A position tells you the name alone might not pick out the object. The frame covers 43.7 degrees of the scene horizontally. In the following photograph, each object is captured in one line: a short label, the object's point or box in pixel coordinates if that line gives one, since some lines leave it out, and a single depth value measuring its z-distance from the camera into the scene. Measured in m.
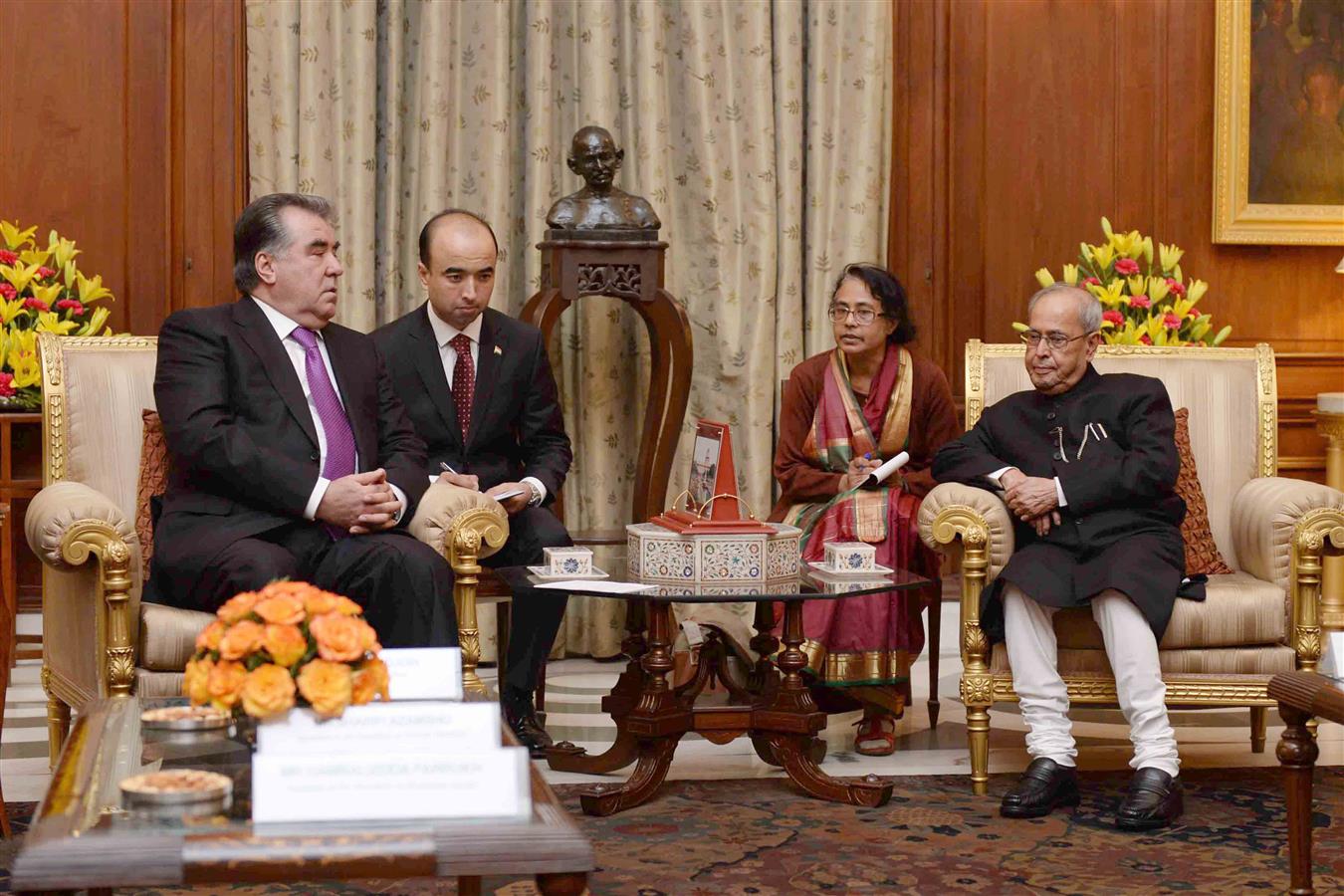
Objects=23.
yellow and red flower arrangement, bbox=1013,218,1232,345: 5.64
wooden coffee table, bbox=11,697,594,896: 2.03
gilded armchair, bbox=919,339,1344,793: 4.07
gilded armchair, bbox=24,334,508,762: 3.72
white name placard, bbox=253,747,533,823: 2.13
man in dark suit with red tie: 4.52
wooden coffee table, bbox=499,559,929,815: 3.87
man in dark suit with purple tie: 3.89
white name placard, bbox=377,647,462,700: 2.72
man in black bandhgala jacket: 3.96
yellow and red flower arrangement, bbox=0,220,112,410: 5.25
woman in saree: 4.57
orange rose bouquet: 2.31
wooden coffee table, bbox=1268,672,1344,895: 3.17
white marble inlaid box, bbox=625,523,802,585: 3.88
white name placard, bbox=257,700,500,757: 2.16
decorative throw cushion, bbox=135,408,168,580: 4.21
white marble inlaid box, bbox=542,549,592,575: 3.98
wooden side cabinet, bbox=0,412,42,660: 5.23
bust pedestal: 5.43
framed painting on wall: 6.38
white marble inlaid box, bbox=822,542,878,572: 4.01
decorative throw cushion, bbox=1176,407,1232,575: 4.43
